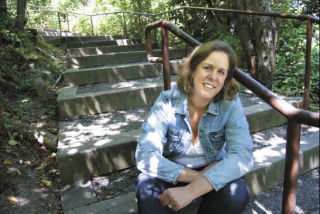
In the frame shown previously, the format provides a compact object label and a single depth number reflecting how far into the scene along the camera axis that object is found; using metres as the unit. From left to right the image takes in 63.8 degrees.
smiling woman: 1.49
